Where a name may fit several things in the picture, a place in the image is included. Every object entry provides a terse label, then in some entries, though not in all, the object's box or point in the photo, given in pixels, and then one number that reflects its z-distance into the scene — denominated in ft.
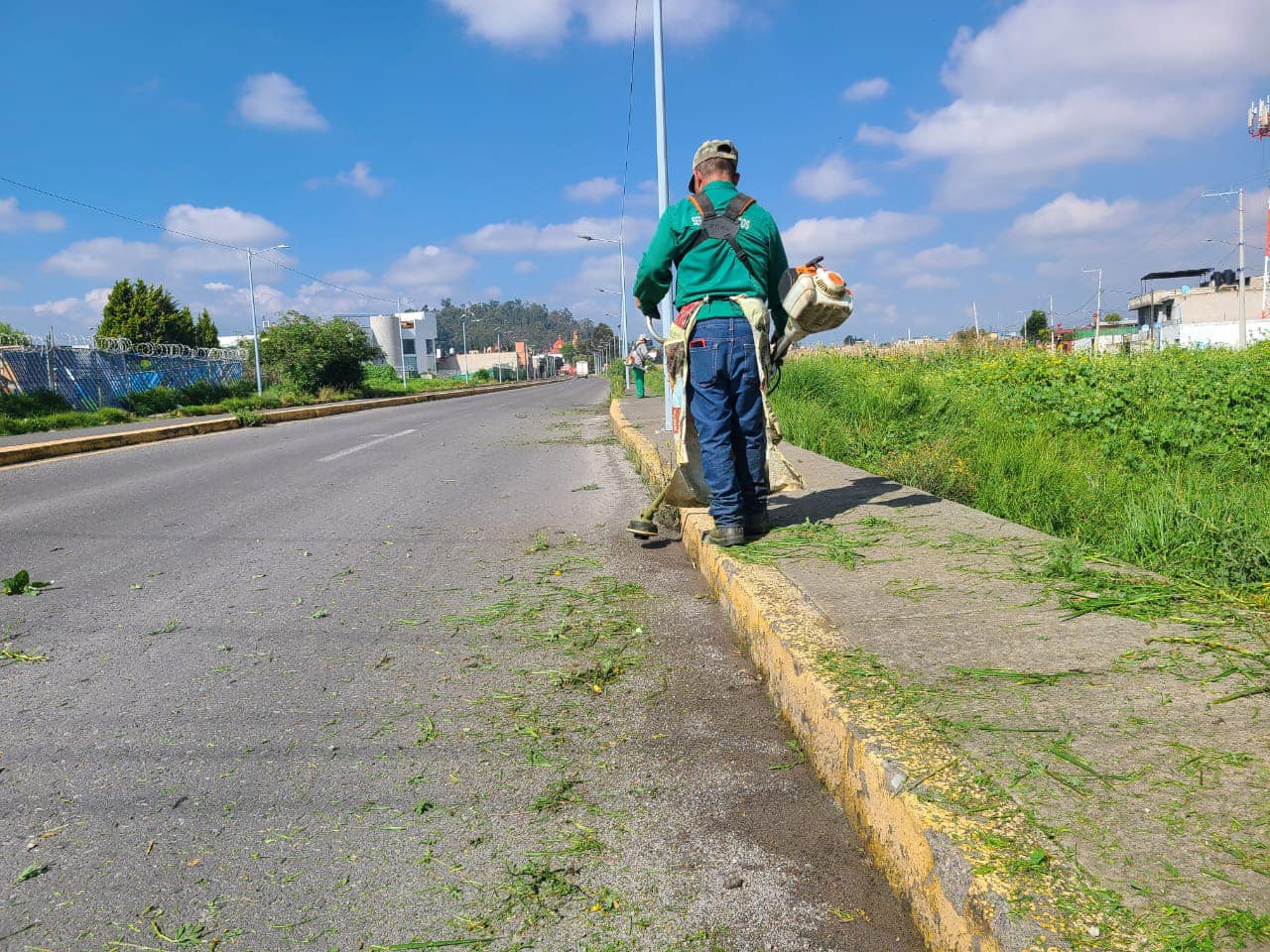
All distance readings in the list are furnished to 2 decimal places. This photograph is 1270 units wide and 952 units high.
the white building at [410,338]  291.38
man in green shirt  13.03
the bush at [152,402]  72.43
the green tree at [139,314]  169.89
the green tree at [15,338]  64.90
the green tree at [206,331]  205.52
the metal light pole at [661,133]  47.06
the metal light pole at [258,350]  106.83
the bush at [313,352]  105.60
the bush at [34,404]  58.54
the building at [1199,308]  164.76
